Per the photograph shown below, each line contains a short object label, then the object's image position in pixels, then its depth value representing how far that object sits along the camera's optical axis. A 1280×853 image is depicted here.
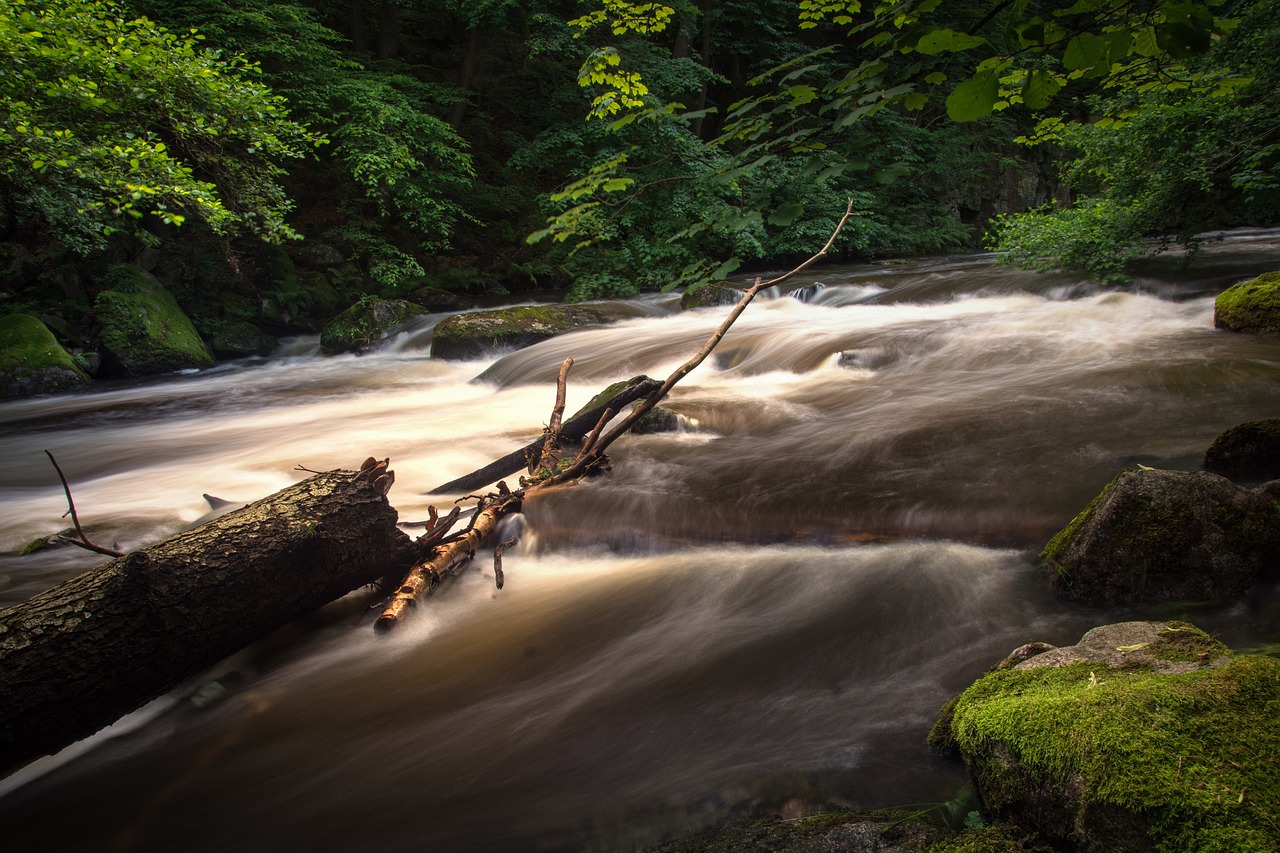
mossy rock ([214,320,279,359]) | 13.99
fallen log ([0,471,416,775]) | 2.59
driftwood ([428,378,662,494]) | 5.66
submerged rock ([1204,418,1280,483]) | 3.65
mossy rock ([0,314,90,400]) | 10.80
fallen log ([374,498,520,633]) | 3.70
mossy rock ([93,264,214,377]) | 12.23
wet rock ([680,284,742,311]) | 13.66
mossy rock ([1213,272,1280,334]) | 6.57
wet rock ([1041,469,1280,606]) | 2.86
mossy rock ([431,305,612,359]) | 11.78
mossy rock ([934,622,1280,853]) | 1.44
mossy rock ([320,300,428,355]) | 13.88
